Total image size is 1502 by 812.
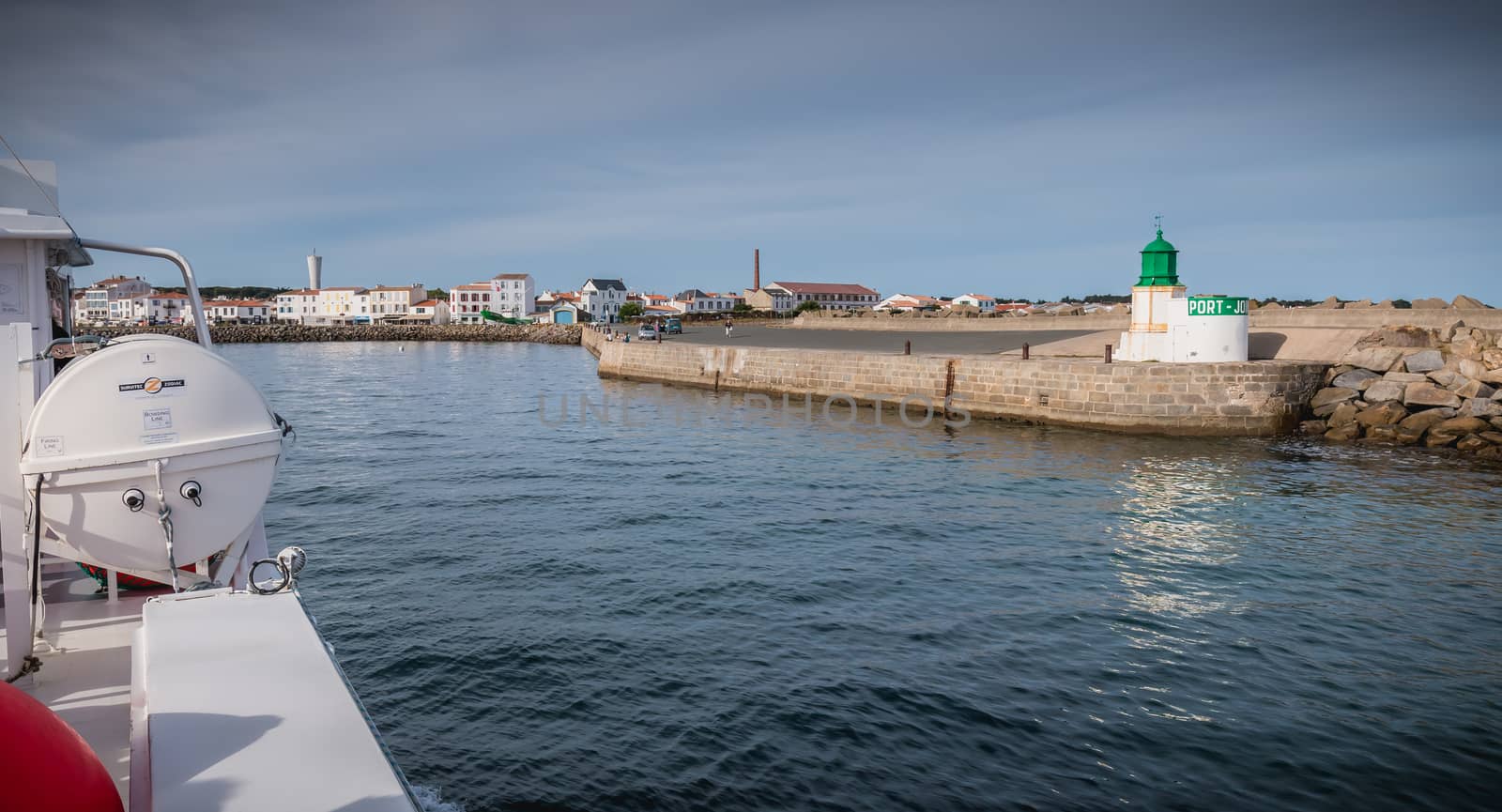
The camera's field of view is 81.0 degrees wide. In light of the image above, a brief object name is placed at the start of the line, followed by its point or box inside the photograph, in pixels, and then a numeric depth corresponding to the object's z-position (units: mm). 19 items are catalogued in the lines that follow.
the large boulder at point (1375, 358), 21141
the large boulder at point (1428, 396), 19797
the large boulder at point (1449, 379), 19938
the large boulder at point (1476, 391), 19562
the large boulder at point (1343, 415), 20500
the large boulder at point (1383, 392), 20438
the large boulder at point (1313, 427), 21016
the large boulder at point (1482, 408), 19156
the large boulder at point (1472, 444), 18781
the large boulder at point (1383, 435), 19953
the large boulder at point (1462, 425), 19078
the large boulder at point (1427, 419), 19656
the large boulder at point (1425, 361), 20547
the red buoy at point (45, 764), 2193
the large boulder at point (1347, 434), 20281
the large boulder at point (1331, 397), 20953
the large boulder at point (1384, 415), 20078
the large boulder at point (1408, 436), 19812
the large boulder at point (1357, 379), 20938
